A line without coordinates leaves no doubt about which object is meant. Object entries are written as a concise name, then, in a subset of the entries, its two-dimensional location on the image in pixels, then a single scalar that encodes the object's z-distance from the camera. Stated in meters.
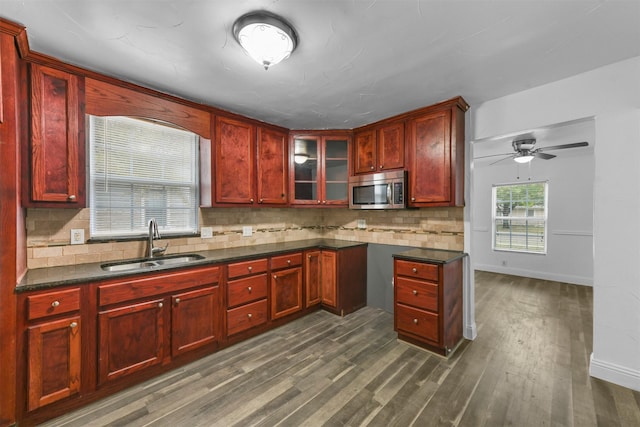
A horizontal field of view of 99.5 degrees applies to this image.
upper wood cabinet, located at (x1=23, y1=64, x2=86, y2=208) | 1.77
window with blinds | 2.29
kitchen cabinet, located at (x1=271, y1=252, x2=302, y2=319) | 2.90
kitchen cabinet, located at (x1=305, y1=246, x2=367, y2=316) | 3.26
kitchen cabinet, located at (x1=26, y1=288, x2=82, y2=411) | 1.60
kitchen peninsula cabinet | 2.42
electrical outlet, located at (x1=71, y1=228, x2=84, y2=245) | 2.14
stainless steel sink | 2.23
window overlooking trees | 5.27
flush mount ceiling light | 1.46
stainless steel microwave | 2.92
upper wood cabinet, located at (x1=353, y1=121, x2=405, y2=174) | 3.01
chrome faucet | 2.41
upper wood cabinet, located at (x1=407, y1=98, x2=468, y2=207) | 2.59
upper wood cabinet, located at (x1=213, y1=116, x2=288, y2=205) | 2.78
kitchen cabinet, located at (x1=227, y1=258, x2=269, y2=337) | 2.54
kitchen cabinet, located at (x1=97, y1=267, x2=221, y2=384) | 1.86
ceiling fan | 3.54
